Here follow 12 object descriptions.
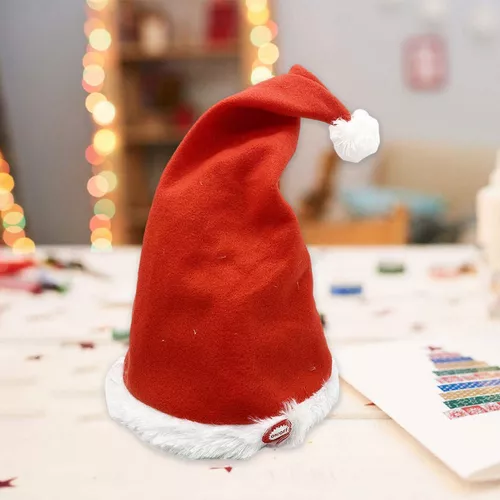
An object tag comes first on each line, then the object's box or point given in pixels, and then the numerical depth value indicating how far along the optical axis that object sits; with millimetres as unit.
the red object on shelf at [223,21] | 2430
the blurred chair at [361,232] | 1442
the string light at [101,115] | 2328
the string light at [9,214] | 2570
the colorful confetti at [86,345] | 652
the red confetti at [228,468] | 408
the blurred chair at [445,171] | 2418
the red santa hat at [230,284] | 422
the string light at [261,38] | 2312
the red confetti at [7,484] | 389
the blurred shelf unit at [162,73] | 2398
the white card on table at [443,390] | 413
